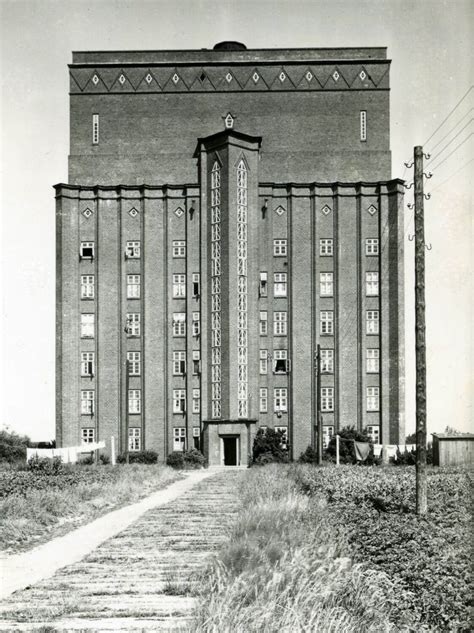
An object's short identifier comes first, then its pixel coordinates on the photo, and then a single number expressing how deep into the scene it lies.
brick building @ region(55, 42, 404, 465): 66.38
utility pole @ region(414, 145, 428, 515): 20.88
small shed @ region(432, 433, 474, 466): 44.53
